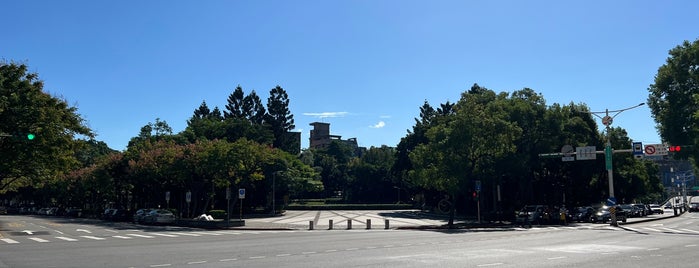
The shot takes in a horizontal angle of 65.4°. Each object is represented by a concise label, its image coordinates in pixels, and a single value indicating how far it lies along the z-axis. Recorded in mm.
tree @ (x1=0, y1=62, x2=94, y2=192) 32188
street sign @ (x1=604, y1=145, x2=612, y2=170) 34688
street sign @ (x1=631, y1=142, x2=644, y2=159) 32781
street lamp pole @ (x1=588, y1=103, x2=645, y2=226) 34719
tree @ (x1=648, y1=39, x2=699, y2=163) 44469
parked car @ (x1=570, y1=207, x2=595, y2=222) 44250
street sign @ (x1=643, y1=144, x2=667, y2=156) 32031
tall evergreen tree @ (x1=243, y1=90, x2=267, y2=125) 102375
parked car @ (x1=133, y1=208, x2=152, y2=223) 45188
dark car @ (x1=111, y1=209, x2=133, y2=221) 52656
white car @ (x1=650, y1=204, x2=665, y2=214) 63556
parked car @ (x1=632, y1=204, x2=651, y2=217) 53475
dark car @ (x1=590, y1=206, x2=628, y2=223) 42219
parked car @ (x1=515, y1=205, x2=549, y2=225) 39531
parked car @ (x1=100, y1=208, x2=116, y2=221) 54919
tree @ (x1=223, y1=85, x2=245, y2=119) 102375
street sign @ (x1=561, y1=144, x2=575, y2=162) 34725
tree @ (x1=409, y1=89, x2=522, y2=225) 39156
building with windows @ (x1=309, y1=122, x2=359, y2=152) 196625
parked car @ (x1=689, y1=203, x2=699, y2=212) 73769
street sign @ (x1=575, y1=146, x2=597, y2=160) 34719
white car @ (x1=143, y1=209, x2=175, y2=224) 43094
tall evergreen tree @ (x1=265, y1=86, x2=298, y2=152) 101625
